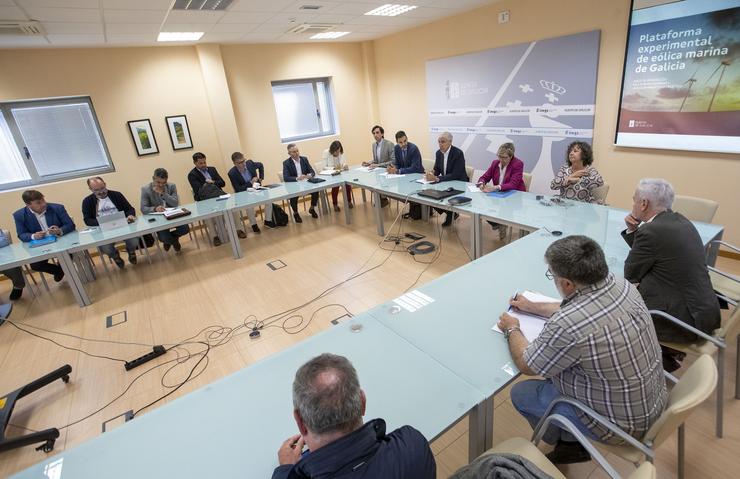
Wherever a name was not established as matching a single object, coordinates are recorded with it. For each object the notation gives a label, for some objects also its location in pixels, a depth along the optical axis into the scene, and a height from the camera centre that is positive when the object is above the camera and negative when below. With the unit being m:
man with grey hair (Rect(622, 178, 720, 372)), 1.77 -0.92
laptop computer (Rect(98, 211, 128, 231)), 4.16 -0.83
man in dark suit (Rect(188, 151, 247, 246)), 5.32 -0.71
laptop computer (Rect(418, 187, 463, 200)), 3.82 -0.88
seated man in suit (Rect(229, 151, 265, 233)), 5.48 -0.68
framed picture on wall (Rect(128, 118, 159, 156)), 5.48 +0.08
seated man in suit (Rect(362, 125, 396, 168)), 5.99 -0.61
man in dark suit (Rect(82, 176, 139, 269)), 4.55 -0.76
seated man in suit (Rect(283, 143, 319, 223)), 5.70 -0.68
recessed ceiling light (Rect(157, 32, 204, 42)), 4.75 +1.32
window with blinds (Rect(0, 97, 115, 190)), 4.86 +0.15
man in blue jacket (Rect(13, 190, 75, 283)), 4.06 -0.74
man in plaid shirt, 1.22 -0.86
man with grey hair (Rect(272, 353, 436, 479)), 0.87 -0.77
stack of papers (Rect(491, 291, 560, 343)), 1.58 -0.98
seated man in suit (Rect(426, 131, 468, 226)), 4.58 -0.71
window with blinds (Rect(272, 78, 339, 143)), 6.95 +0.27
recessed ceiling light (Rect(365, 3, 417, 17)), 4.75 +1.34
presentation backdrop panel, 4.40 -0.01
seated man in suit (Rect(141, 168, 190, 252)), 4.86 -0.77
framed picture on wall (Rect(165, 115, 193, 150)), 5.74 +0.10
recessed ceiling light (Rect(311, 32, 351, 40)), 6.01 +1.39
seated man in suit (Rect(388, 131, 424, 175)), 5.28 -0.68
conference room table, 1.18 -0.98
